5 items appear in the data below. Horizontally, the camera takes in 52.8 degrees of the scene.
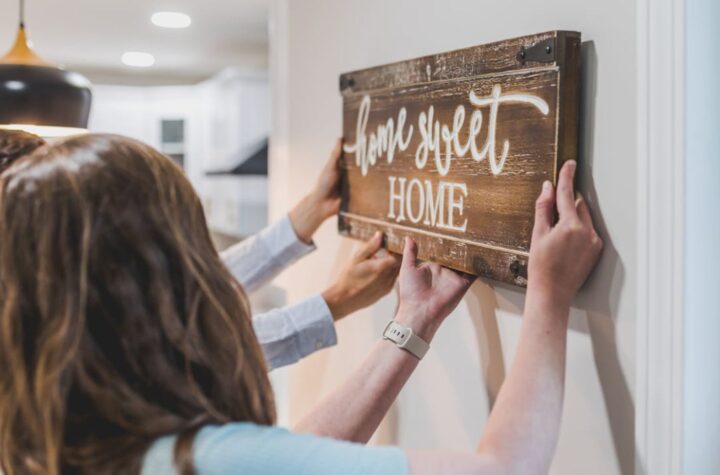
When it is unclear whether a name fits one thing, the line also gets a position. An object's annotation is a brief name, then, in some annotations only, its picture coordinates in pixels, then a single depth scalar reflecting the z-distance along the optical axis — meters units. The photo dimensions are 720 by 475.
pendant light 1.34
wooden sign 0.75
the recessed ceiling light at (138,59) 4.21
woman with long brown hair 0.60
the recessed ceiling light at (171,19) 3.06
